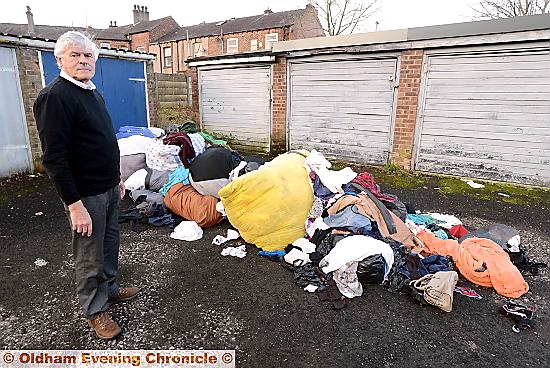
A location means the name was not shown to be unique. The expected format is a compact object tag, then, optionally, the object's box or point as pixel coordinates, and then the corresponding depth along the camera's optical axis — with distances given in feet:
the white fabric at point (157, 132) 20.83
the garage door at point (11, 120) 18.75
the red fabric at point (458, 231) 12.36
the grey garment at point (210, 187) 13.48
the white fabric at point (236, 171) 14.08
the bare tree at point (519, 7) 51.60
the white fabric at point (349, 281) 9.14
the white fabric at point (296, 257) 10.41
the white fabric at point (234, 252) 11.21
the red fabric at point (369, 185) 13.08
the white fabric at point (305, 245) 10.82
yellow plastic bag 11.16
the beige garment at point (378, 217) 10.78
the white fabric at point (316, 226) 11.00
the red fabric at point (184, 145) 15.62
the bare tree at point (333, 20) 67.87
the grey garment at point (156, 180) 15.56
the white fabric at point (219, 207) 13.20
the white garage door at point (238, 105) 27.96
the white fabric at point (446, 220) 13.28
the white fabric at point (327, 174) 12.37
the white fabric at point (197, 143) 16.16
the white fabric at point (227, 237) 12.10
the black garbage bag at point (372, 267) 9.21
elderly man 5.98
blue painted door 24.03
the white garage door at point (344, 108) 22.61
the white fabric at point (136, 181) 15.98
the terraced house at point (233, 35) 75.36
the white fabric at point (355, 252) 9.23
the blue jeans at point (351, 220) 10.41
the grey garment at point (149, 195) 14.52
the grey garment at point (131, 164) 16.81
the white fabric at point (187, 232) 12.44
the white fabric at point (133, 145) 17.26
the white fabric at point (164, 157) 15.67
